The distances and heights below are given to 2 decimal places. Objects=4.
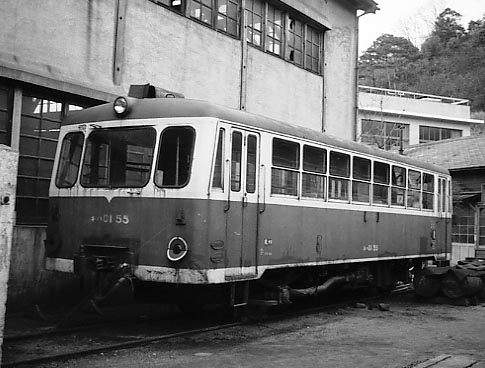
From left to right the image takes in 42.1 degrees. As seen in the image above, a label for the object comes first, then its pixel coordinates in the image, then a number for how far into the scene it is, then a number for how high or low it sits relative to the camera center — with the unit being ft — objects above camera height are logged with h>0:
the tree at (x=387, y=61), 178.70 +52.92
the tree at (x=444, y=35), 182.94 +61.58
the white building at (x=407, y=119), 128.36 +25.86
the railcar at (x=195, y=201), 24.56 +1.37
